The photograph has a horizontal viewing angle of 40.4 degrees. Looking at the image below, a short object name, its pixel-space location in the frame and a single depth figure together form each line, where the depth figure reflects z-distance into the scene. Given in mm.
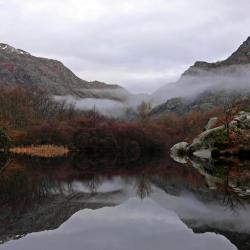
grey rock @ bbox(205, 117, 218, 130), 61572
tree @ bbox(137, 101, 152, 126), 112245
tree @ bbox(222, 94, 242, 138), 50672
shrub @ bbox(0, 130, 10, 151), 53988
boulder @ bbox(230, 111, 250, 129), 52420
